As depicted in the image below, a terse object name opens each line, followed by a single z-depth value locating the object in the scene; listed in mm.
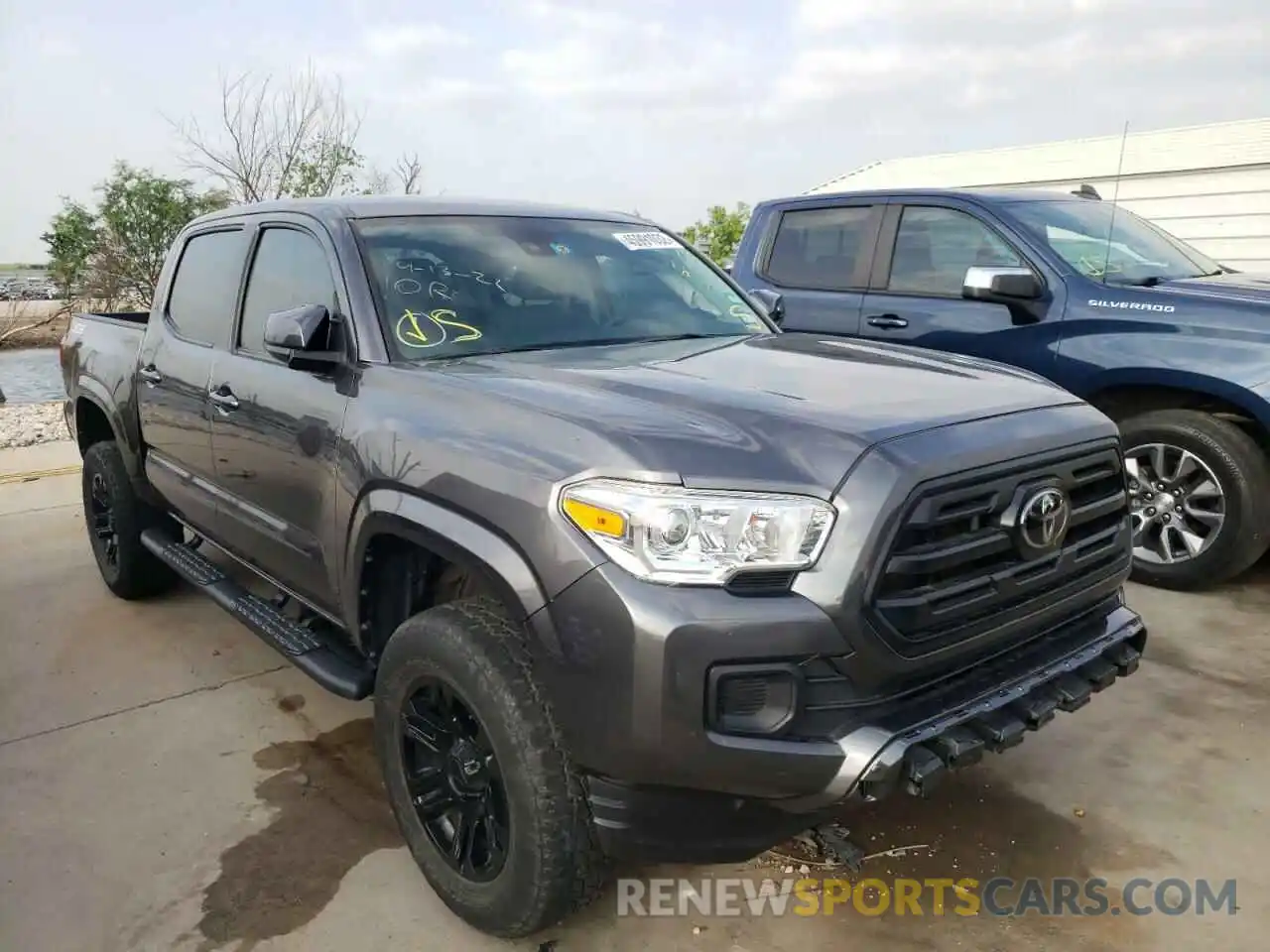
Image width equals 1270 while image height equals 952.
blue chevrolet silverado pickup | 4375
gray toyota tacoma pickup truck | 1947
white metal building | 10359
